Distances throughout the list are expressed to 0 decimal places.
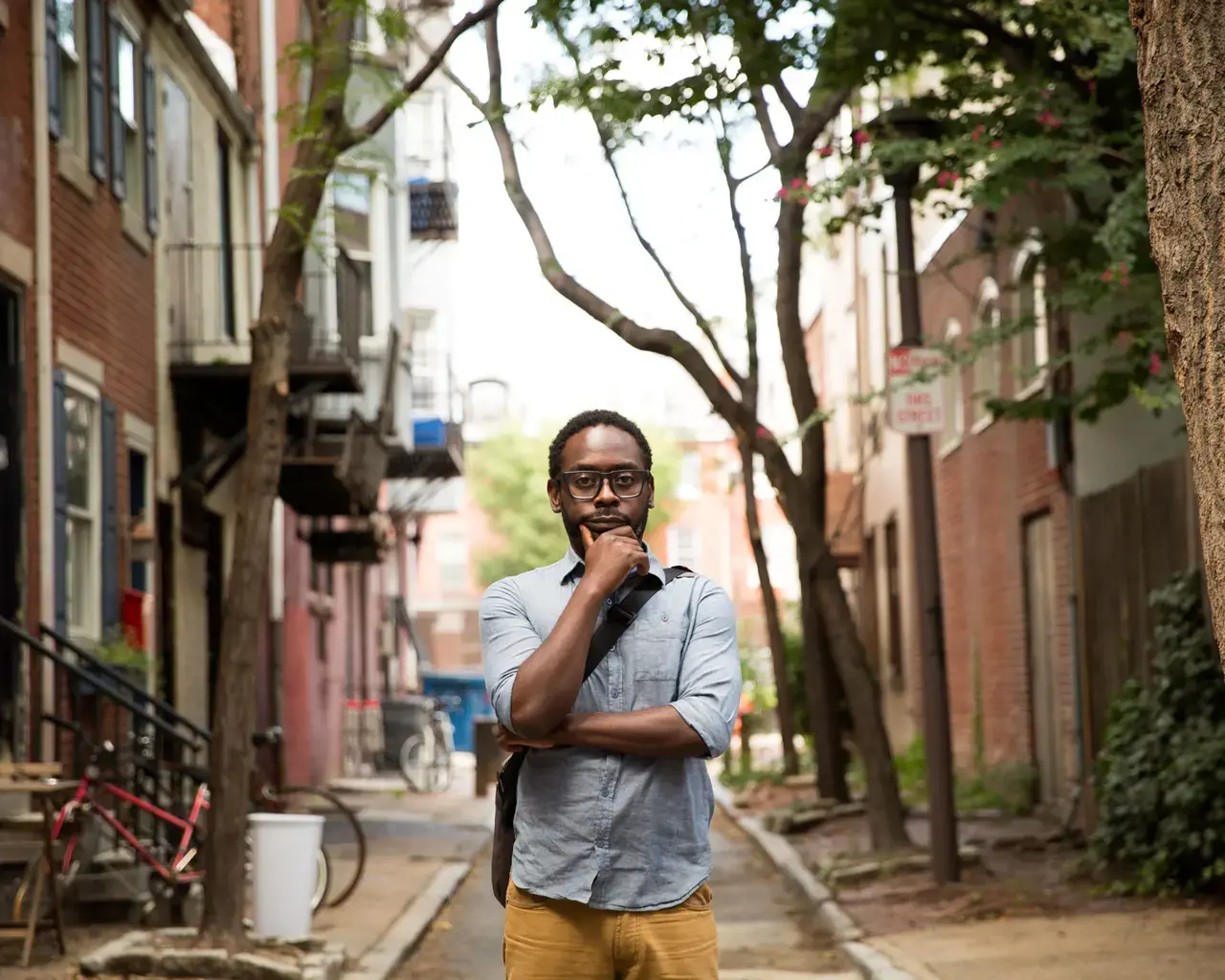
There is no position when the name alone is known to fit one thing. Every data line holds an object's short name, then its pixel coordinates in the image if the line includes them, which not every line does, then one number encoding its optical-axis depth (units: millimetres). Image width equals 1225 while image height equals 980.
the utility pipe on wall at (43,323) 12469
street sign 11844
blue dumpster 37688
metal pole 12188
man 3549
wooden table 9281
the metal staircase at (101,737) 11016
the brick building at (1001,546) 17328
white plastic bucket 9562
